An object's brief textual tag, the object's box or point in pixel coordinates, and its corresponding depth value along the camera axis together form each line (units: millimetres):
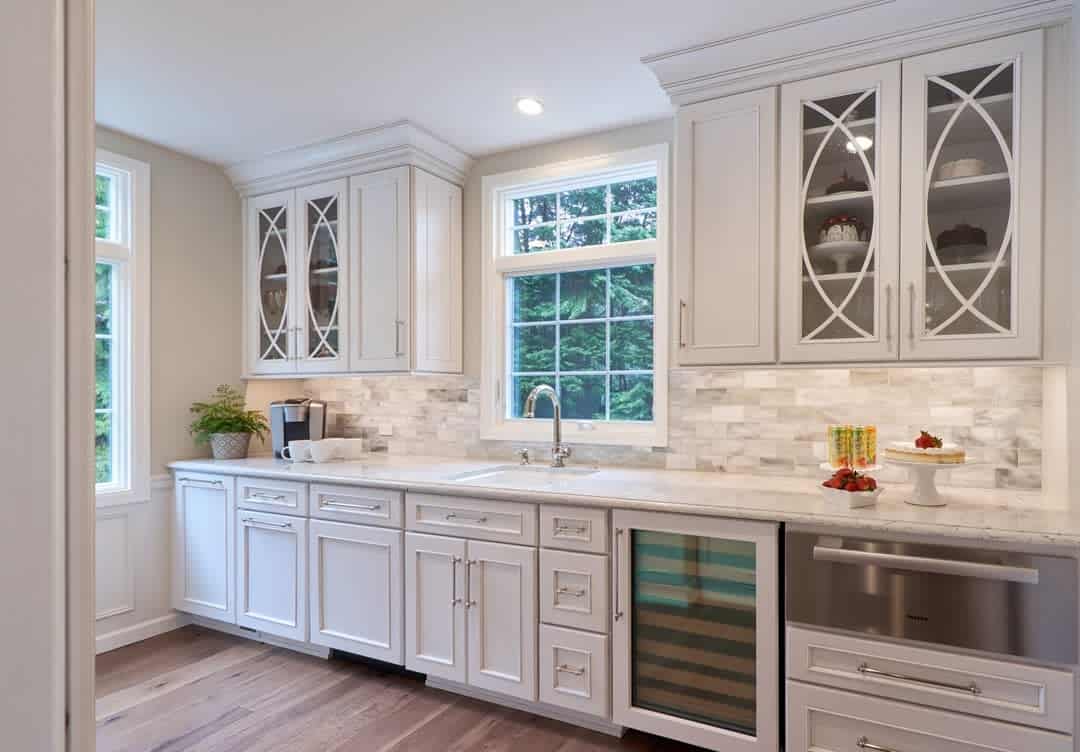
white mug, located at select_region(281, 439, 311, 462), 3502
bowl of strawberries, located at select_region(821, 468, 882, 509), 2070
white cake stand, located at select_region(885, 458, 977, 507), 2115
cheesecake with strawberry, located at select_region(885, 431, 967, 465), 2068
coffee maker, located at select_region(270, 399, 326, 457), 3670
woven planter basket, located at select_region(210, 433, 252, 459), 3607
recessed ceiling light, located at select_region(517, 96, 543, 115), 2902
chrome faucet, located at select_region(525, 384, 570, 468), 3150
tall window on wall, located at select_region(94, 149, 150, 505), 3342
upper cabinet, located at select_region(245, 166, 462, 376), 3297
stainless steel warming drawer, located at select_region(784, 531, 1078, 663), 1770
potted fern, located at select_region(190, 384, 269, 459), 3604
